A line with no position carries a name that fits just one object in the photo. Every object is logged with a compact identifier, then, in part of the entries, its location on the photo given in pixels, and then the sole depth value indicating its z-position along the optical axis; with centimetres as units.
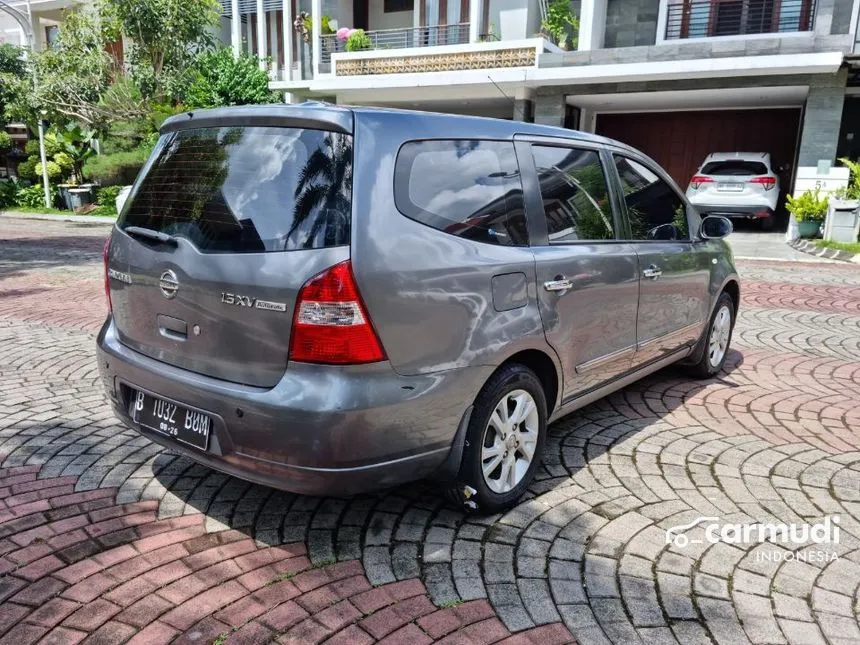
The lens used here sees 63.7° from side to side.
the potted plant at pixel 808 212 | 1534
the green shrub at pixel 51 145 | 2531
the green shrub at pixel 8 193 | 2578
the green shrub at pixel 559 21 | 2097
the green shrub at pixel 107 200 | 2327
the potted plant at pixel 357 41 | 2167
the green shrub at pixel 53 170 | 2509
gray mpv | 254
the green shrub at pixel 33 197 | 2561
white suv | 1616
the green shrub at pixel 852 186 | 1508
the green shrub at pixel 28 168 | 2655
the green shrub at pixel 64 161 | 2514
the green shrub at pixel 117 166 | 2248
